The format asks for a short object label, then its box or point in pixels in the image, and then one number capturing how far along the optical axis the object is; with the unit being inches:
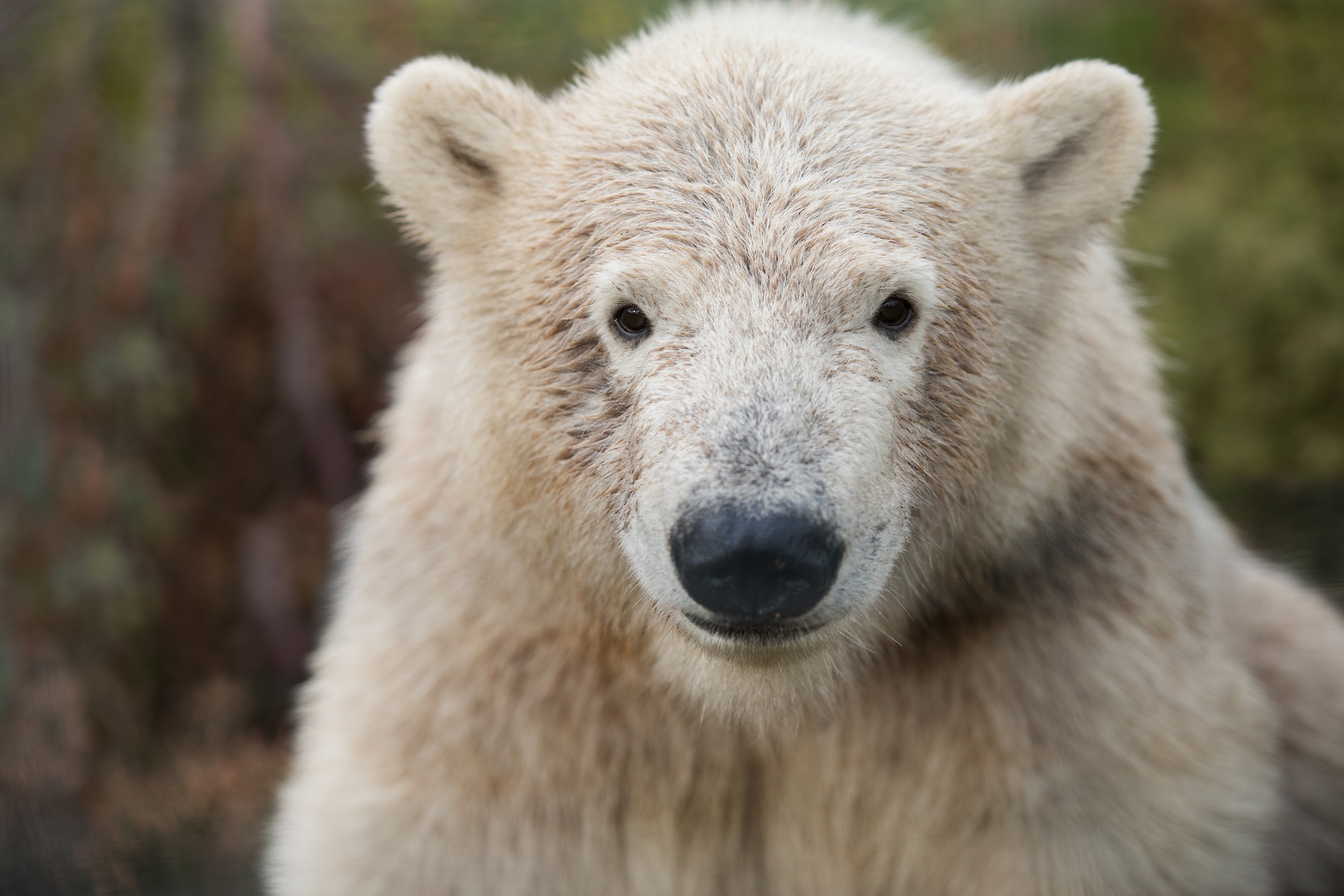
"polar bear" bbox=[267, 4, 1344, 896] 276.0
